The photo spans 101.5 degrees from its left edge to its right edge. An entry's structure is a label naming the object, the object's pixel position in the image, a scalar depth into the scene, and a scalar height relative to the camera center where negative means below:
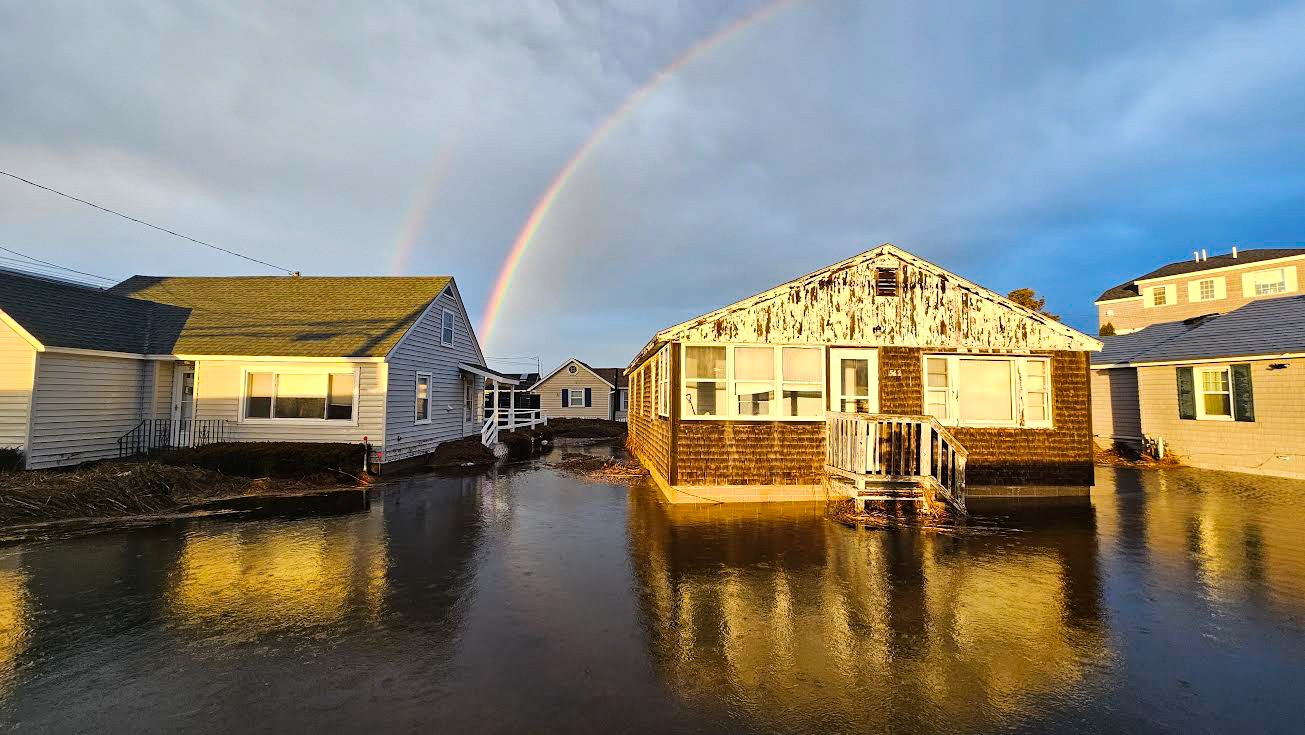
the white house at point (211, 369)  13.62 +1.02
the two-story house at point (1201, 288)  35.09 +8.84
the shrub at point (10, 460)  12.56 -1.36
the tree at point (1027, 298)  43.38 +9.05
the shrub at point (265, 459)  13.95 -1.44
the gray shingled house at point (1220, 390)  15.04 +0.62
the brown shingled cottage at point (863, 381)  12.03 +0.60
